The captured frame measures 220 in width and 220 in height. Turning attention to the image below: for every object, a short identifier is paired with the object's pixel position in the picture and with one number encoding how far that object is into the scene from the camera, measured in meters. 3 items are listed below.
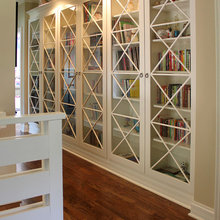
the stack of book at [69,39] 4.18
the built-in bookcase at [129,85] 2.64
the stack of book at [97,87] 3.68
